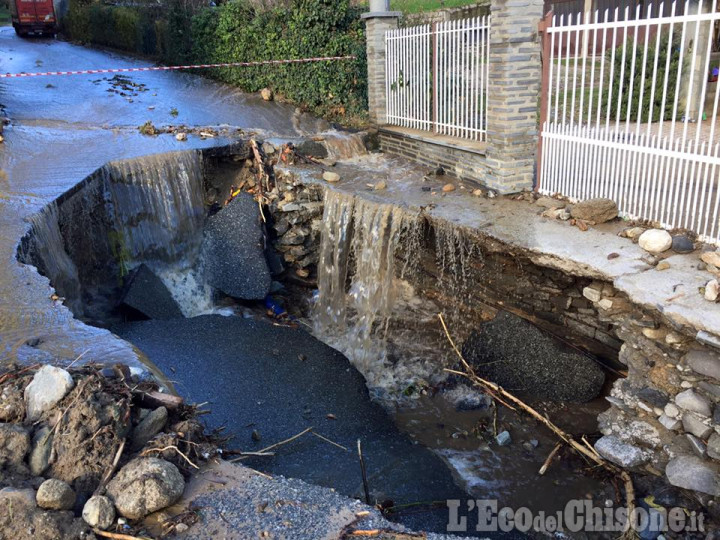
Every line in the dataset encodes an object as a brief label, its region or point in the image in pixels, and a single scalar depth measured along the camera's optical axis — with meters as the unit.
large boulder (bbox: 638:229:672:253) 5.69
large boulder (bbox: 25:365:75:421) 3.86
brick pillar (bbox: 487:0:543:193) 7.11
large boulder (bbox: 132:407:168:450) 3.90
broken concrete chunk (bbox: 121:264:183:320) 8.30
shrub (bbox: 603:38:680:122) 9.83
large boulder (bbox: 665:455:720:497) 4.56
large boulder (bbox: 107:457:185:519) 3.42
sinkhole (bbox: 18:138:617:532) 5.75
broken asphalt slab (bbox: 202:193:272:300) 8.98
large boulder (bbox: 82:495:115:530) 3.35
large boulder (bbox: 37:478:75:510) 3.35
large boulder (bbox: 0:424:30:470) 3.57
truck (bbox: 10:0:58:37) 21.13
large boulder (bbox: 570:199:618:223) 6.49
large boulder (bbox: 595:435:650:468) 5.12
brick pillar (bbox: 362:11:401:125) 10.37
